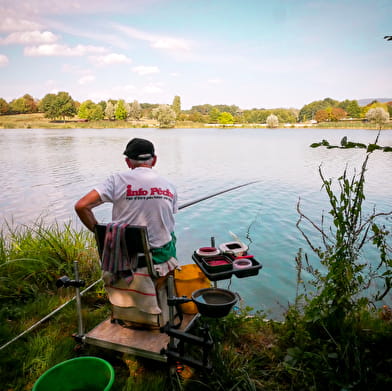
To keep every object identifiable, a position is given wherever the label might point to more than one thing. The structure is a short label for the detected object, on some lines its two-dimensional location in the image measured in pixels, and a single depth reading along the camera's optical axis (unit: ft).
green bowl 6.50
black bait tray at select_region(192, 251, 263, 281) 7.73
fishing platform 6.57
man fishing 7.76
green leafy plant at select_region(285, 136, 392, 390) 6.15
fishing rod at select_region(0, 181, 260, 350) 7.86
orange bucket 8.96
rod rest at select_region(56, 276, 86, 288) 7.95
